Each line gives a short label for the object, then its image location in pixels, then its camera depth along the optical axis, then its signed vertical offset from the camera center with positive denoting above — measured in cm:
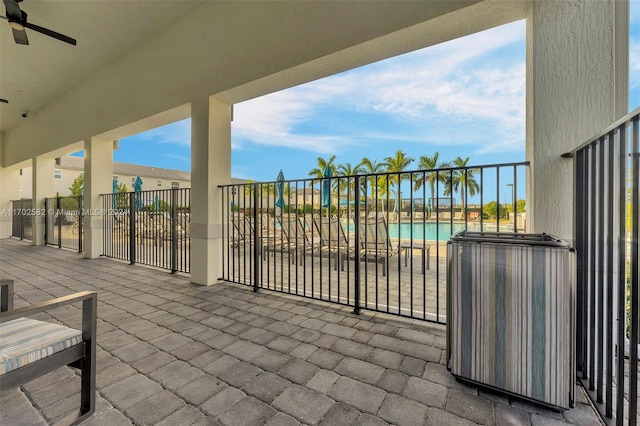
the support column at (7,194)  915 +65
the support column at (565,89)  169 +81
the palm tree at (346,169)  2356 +393
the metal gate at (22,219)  842 -23
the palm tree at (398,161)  2312 +441
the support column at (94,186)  565 +56
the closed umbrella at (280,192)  420 +31
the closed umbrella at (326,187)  444 +41
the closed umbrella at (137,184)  724 +75
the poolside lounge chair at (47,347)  103 -57
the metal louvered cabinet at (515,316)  130 -55
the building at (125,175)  2147 +350
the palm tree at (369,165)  2290 +403
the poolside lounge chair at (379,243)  448 -57
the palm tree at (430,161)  2512 +476
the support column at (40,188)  755 +68
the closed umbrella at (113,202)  554 +20
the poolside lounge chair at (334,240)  516 -58
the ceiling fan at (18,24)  298 +228
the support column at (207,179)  361 +44
